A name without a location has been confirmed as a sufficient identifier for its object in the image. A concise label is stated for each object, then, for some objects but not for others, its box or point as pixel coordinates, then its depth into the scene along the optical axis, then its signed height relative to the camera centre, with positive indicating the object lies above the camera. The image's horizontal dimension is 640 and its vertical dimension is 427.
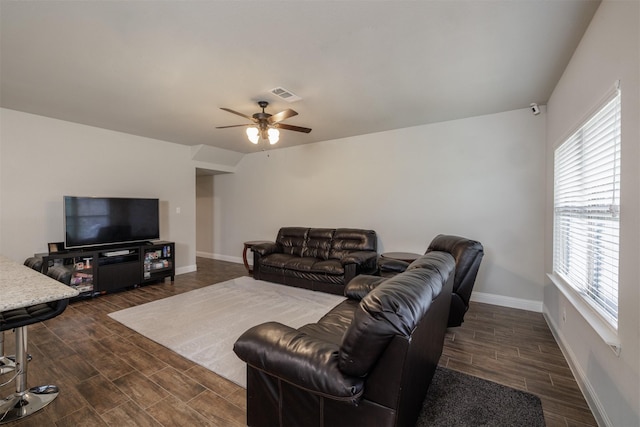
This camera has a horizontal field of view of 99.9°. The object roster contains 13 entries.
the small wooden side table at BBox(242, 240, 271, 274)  5.32 -0.89
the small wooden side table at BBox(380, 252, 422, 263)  3.68 -0.69
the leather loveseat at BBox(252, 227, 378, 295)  4.10 -0.85
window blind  1.60 +0.00
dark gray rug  1.68 -1.32
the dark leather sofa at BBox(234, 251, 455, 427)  1.13 -0.74
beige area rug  2.44 -1.32
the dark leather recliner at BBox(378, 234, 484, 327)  2.53 -0.62
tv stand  3.81 -0.90
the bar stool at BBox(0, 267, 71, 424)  1.69 -1.08
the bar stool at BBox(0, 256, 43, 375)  2.12 -1.26
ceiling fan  3.22 +1.01
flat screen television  3.88 -0.21
